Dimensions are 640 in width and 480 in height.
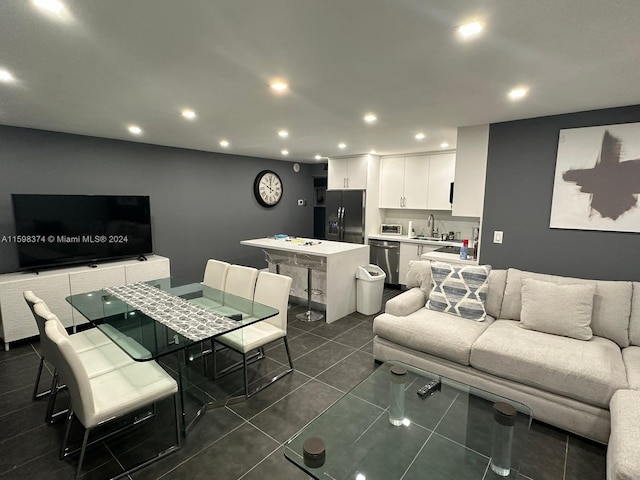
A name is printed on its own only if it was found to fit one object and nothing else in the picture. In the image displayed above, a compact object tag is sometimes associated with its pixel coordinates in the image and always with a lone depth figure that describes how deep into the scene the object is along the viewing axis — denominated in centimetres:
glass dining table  206
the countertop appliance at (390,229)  593
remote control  207
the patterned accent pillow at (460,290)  293
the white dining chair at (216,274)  337
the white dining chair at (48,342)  199
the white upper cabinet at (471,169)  356
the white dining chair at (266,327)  251
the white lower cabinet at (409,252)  521
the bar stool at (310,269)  413
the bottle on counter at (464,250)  404
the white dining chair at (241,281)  307
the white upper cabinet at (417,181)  532
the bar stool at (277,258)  448
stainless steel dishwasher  555
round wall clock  618
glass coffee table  149
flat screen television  353
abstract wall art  281
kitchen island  399
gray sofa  200
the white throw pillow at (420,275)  336
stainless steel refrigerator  587
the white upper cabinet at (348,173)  581
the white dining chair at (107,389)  162
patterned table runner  213
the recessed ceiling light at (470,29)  152
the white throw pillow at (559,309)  245
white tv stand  329
